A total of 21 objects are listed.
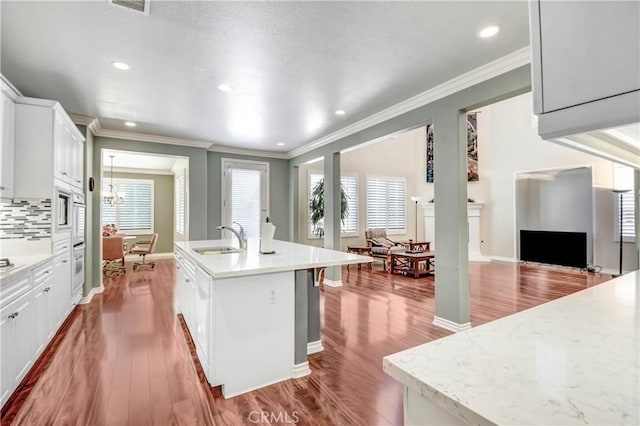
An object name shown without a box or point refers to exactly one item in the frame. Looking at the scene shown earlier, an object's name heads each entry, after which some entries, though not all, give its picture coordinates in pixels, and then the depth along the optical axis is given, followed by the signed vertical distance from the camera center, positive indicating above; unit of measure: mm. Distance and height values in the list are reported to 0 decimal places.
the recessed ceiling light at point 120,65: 2832 +1417
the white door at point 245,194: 6488 +505
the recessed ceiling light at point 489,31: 2295 +1417
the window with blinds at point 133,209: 8602 +222
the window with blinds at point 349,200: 7832 +444
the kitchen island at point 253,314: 2117 -725
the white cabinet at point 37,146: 2963 +695
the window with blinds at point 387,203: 8430 +374
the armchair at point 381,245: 6797 -675
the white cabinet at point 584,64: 442 +240
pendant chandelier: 7298 +487
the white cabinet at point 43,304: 2551 -775
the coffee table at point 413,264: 5977 -1032
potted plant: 7324 +212
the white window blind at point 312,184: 7523 +823
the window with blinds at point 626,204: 5832 +238
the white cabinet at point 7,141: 2648 +687
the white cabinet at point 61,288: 3082 -760
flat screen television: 6633 -705
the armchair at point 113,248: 6316 -650
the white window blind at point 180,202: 7871 +387
